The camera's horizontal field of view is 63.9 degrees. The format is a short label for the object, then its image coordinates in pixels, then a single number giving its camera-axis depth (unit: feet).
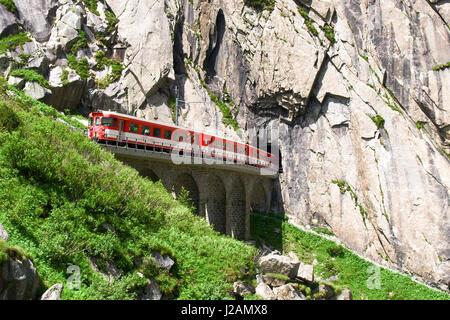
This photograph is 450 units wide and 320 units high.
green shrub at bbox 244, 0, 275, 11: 141.53
